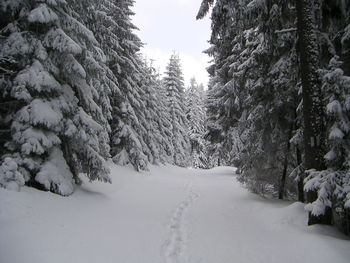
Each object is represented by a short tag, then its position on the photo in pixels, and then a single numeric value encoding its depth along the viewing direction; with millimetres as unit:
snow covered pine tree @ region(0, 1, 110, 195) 7773
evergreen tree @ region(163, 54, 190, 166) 38469
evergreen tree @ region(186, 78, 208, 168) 44375
